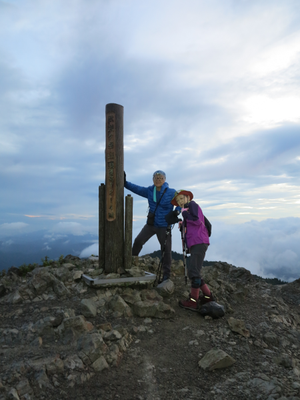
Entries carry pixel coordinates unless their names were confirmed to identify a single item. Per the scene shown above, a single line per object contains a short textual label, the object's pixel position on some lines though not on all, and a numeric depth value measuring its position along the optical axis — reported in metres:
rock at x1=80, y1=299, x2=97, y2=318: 6.75
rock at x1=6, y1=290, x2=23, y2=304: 7.67
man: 8.63
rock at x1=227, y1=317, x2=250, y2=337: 6.46
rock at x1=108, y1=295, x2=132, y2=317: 7.02
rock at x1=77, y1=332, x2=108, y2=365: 5.14
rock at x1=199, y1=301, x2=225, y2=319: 7.12
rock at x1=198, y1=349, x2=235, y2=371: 5.19
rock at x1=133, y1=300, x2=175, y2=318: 6.99
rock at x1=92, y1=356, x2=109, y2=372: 4.99
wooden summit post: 8.56
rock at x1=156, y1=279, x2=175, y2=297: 7.97
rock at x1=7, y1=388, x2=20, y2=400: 4.12
